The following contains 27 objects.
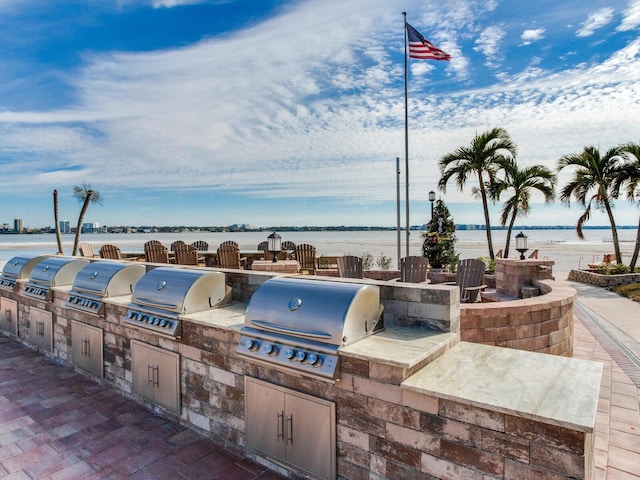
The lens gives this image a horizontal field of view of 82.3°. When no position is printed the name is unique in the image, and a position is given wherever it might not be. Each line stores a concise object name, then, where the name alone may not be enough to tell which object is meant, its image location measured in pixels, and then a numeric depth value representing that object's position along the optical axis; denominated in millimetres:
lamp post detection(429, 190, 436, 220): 10809
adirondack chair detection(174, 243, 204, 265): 8656
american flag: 10477
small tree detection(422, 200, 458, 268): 10148
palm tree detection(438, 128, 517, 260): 11914
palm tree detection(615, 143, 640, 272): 11883
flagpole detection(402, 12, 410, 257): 11872
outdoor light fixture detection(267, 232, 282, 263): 6227
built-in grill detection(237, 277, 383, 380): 2197
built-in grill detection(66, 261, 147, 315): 4070
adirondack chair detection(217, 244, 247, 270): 8320
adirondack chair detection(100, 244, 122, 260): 8844
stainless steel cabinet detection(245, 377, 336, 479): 2320
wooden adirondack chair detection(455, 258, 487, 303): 5863
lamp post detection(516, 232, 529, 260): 7312
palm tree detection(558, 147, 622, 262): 12453
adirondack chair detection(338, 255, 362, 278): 6715
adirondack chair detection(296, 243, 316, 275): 8594
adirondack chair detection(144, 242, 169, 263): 8875
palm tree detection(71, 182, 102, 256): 15562
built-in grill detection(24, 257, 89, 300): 4930
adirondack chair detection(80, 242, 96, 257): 10039
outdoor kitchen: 1702
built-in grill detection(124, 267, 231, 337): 3229
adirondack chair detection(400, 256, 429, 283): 6504
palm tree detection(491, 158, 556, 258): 12055
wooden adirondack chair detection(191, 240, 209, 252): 12180
